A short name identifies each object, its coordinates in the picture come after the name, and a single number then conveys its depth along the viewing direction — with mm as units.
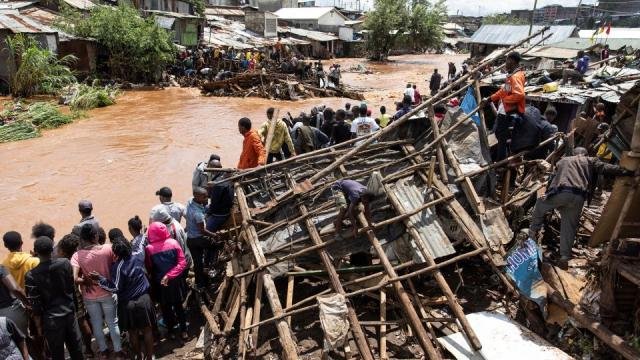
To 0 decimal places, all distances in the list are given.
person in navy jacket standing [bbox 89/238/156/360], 4590
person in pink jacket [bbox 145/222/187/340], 4941
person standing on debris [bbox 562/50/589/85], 11344
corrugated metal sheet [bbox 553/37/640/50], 22416
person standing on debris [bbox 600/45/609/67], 17473
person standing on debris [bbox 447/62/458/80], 22342
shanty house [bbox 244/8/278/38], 38531
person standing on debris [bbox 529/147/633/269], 5289
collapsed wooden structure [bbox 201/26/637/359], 4566
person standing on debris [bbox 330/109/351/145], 8445
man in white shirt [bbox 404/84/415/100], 13425
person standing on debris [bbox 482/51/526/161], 6250
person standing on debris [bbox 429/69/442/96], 18703
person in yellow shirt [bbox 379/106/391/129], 9508
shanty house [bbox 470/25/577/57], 33219
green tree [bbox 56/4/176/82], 22469
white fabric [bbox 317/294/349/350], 4234
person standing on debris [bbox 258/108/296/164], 7922
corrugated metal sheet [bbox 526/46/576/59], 20078
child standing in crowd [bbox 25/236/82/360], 4246
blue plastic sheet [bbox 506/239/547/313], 4789
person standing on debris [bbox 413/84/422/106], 13578
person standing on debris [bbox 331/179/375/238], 4883
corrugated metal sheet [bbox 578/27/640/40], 24859
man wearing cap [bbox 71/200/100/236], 5285
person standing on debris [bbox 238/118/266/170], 6863
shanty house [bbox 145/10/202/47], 29334
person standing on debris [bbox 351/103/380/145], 8320
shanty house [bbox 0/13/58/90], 18797
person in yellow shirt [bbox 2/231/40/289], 4594
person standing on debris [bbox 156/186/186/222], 5645
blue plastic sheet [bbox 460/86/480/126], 6520
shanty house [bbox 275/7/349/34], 48406
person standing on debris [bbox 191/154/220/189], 6520
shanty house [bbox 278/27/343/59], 42503
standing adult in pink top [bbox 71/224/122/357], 4605
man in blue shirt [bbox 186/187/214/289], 5637
